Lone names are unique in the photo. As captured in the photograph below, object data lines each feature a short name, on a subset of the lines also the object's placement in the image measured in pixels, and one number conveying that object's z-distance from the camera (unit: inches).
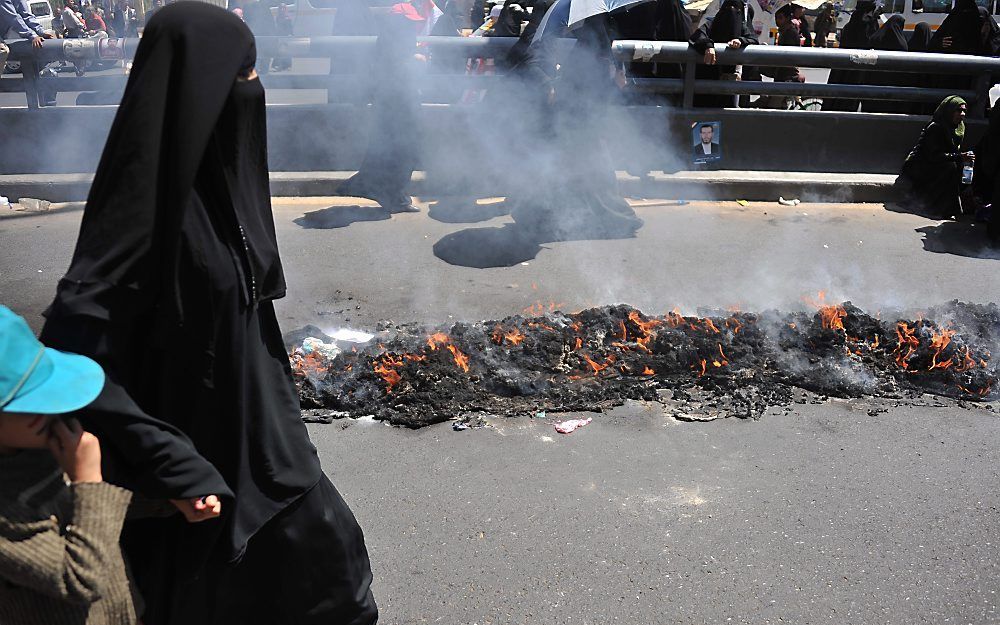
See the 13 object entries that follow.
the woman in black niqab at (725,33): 362.1
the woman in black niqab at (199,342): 65.6
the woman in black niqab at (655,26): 325.1
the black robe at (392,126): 319.9
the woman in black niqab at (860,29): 456.8
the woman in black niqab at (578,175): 284.8
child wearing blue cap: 58.7
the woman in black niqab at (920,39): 413.2
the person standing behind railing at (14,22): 423.2
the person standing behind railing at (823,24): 600.1
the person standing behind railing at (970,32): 388.8
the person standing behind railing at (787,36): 474.0
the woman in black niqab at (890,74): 395.5
